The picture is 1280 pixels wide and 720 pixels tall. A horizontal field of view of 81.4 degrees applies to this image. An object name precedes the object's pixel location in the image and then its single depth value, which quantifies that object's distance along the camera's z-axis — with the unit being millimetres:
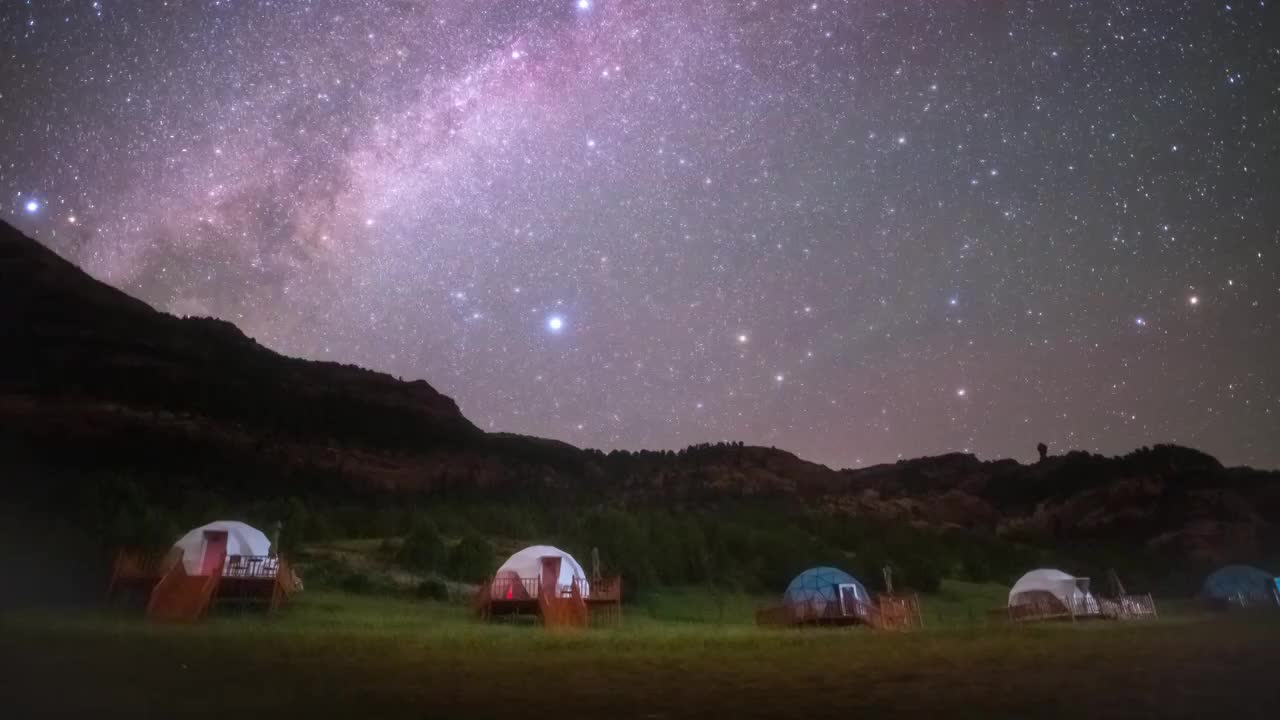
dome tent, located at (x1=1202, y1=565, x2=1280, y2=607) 40469
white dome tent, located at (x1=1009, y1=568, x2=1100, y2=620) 36031
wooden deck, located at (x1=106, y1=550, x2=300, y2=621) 23453
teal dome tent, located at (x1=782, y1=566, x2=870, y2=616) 31766
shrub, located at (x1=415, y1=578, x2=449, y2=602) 33188
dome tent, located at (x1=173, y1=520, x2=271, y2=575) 28234
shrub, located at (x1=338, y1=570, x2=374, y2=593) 33000
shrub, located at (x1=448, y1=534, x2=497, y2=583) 39594
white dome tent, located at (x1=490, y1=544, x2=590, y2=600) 30153
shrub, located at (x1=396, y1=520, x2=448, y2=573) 40125
